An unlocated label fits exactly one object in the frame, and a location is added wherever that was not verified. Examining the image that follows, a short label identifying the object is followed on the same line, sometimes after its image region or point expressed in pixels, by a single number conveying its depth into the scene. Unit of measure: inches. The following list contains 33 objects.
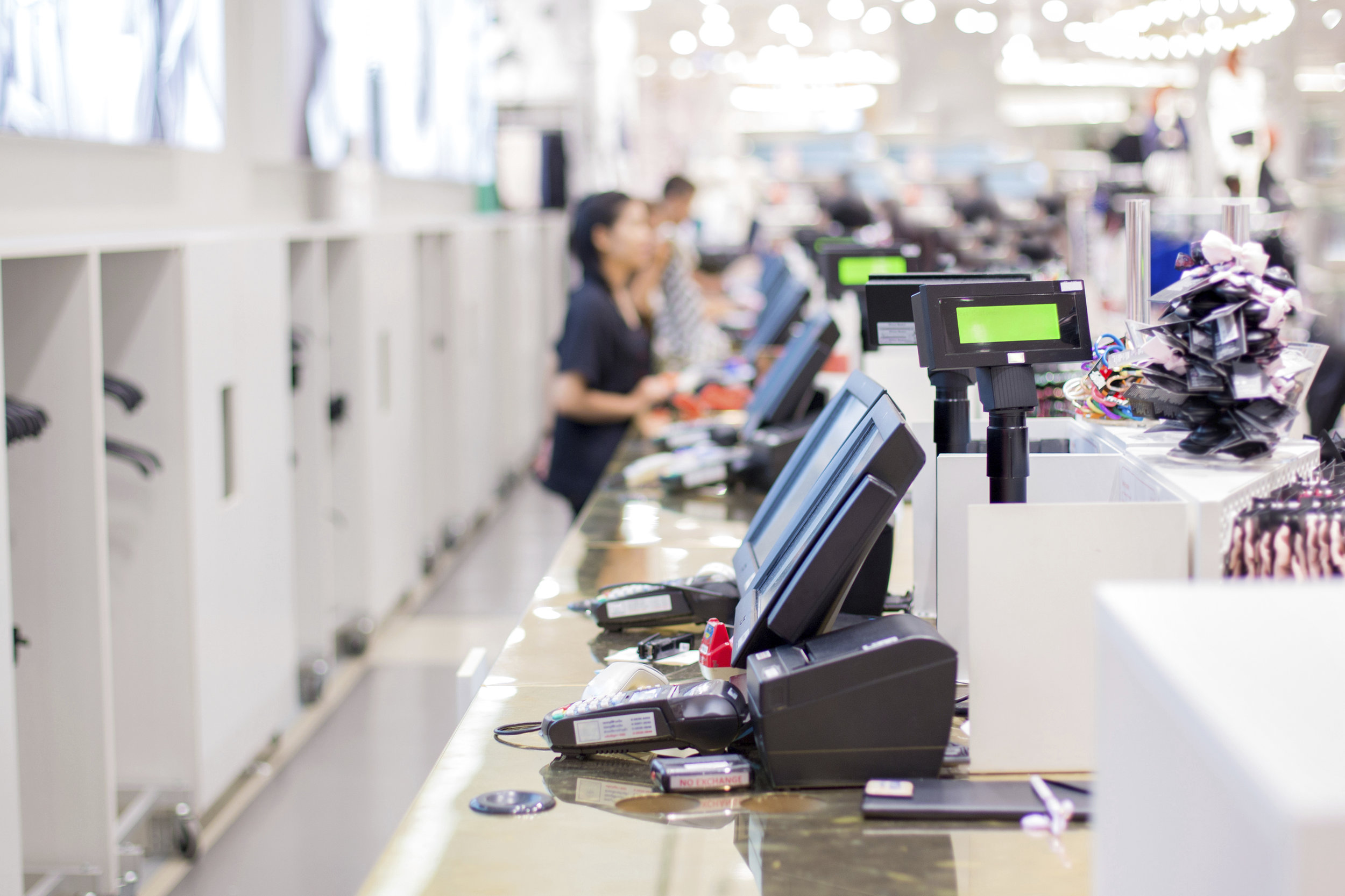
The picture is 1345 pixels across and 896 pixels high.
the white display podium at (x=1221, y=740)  22.2
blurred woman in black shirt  161.6
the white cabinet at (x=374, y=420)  181.9
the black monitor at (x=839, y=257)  133.2
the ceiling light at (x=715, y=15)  596.7
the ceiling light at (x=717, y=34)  639.8
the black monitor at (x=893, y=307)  74.7
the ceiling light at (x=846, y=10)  565.3
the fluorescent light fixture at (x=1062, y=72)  700.7
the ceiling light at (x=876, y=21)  593.0
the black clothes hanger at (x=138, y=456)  116.6
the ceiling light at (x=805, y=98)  849.6
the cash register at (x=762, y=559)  68.7
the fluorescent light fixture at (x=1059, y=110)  872.9
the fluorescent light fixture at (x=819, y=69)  732.0
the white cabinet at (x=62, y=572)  98.0
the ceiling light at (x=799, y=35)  636.1
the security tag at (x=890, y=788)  52.5
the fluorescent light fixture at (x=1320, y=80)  189.8
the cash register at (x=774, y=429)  121.3
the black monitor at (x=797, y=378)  127.4
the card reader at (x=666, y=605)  78.2
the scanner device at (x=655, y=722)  57.1
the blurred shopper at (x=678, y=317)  249.6
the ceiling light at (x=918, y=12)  585.3
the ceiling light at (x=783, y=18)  588.7
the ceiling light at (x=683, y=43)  672.2
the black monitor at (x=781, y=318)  189.0
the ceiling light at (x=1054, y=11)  563.2
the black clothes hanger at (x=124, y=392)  115.5
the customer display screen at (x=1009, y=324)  58.6
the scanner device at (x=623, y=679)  66.1
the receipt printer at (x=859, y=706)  52.1
